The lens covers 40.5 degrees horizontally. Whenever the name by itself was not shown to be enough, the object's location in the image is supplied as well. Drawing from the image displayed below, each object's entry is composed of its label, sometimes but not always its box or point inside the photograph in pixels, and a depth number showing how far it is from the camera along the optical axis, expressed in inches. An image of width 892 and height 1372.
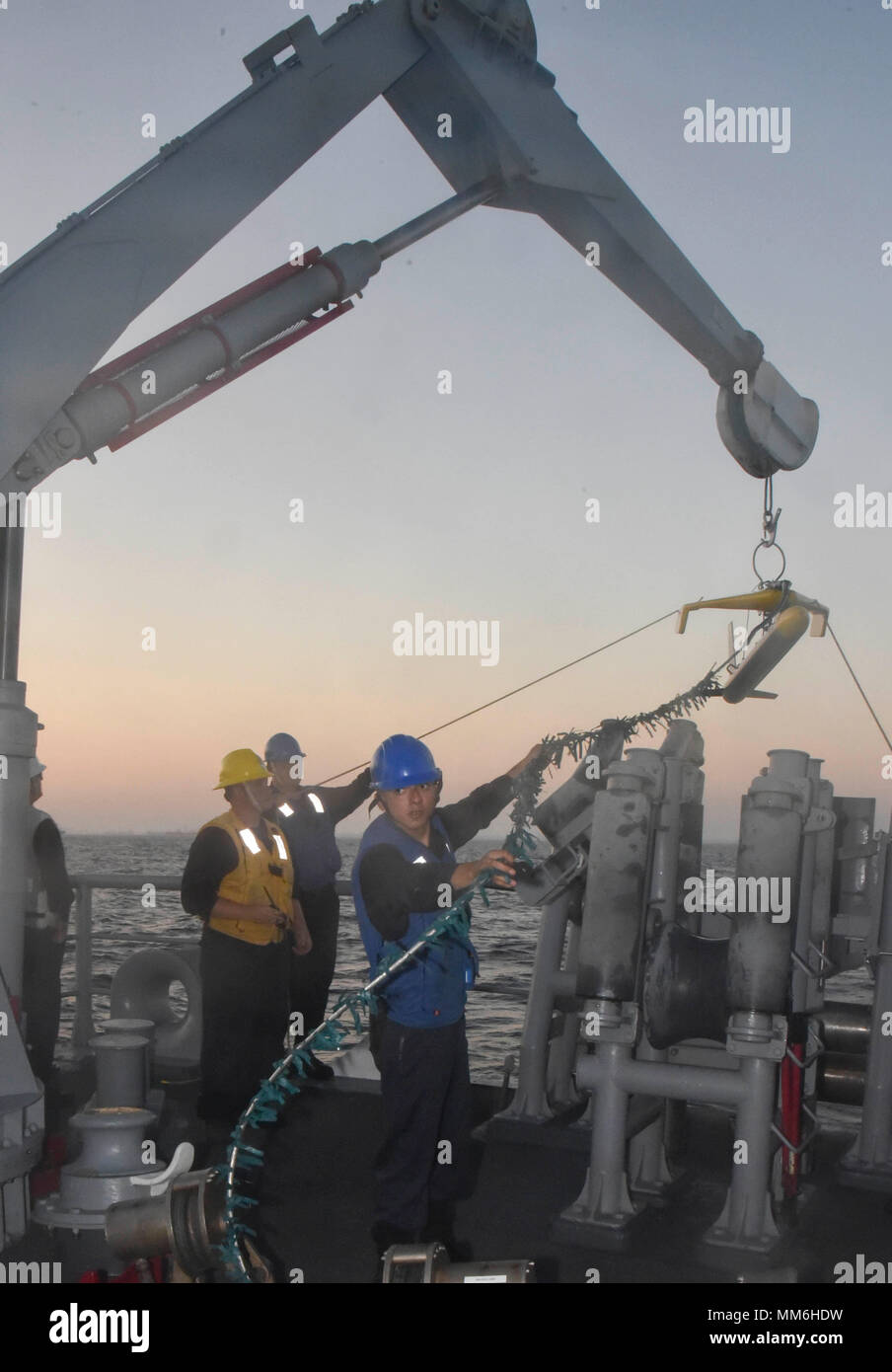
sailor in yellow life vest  212.8
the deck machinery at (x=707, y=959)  171.6
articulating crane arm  176.9
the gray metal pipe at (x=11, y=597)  210.2
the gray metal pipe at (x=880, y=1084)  208.1
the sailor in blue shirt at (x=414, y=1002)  155.4
